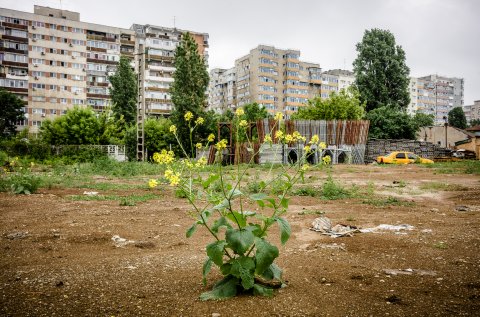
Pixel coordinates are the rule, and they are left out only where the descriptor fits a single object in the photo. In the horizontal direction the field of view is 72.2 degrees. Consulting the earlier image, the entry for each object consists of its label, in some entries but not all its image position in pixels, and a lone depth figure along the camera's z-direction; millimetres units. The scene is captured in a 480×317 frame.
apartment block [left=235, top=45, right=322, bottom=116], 93562
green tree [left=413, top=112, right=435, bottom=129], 73438
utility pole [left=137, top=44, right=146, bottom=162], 26750
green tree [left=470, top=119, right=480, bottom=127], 111250
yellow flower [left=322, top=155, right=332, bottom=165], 3300
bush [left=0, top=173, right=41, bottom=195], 9719
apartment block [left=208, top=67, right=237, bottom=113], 105625
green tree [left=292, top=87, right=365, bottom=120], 39281
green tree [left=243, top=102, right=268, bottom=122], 57531
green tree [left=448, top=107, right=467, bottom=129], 88188
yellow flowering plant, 2557
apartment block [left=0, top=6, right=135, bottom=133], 65625
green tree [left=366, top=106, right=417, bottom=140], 38438
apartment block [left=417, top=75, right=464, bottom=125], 140125
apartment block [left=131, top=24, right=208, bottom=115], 73062
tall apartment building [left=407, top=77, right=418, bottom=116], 135250
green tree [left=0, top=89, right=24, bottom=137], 53138
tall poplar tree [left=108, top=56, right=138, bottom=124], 49594
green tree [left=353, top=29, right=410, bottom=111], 42906
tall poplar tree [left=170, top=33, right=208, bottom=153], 37219
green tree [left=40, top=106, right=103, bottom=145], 34188
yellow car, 27781
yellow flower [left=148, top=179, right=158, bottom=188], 2614
